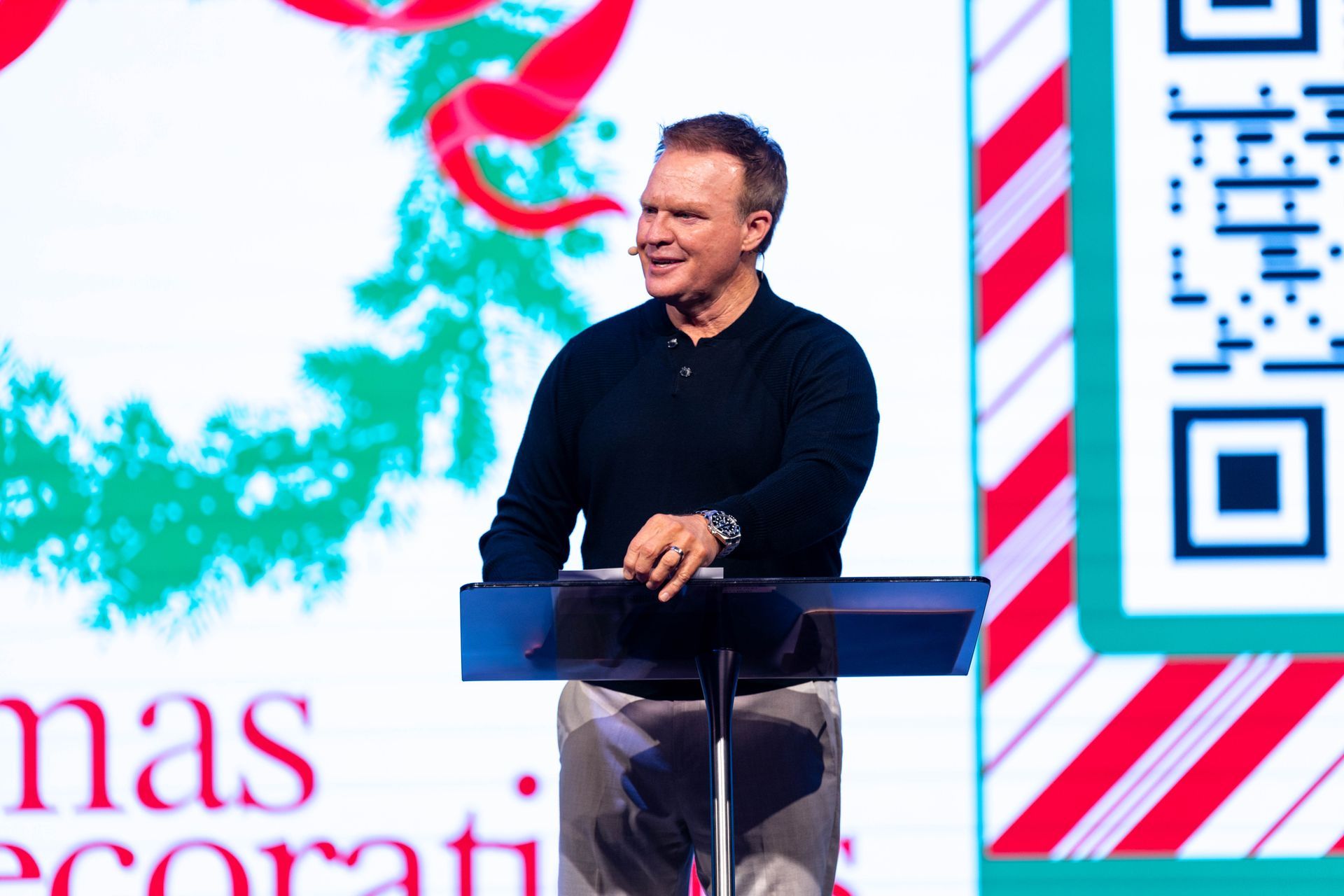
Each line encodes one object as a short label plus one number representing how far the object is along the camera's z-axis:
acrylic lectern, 8.15
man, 8.61
